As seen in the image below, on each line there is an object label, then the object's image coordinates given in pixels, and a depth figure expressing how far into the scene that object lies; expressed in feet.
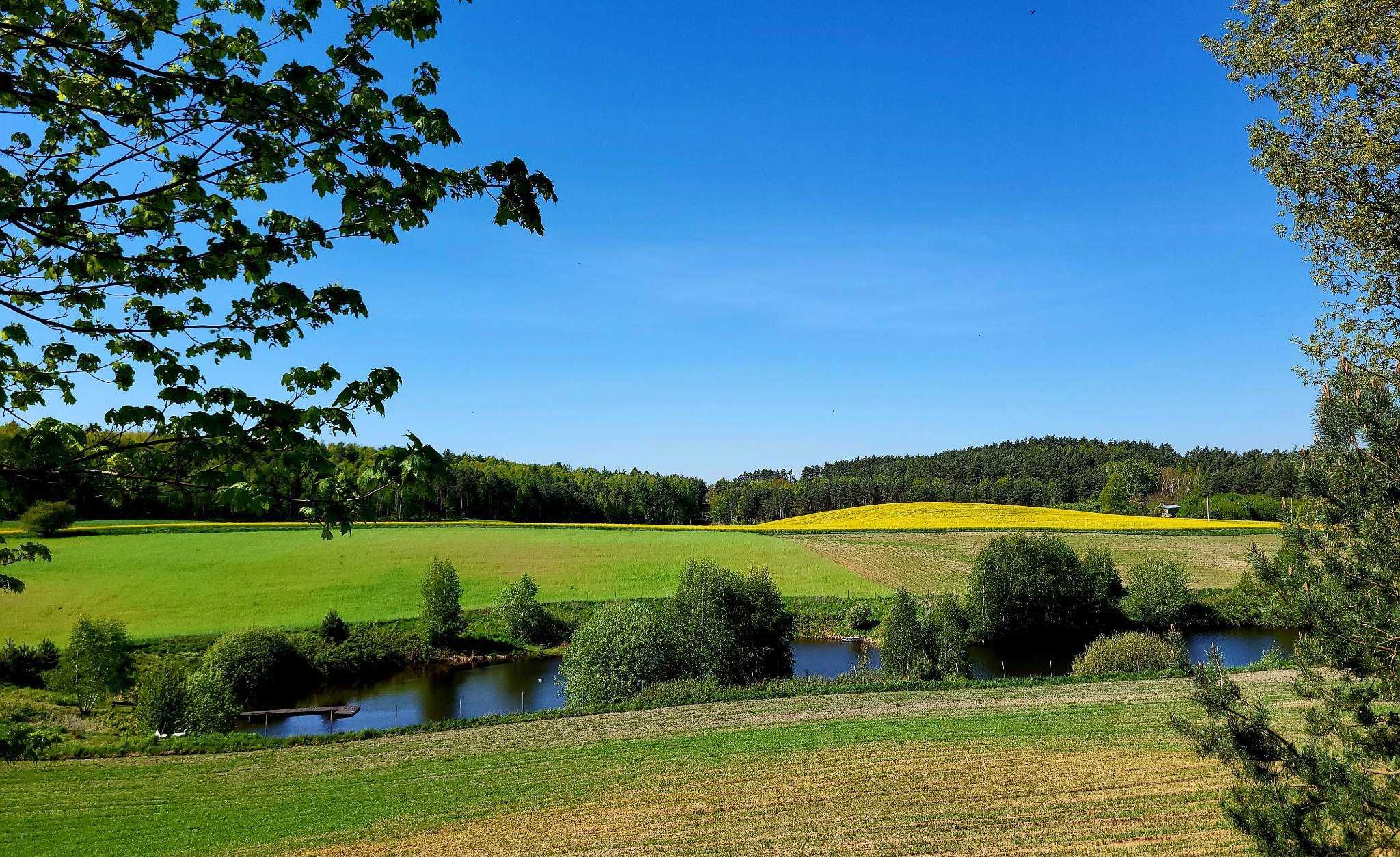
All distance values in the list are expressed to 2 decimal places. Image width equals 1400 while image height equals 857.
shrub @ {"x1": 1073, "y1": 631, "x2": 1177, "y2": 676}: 111.34
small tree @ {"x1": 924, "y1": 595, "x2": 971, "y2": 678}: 115.34
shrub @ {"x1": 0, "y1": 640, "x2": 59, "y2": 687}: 114.93
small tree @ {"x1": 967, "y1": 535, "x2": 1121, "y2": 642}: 156.25
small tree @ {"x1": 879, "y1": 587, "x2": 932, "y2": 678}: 112.57
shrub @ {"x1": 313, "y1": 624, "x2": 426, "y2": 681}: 135.64
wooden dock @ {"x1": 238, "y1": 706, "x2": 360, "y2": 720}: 111.65
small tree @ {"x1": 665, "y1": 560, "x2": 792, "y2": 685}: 116.06
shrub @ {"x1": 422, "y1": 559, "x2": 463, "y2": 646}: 148.87
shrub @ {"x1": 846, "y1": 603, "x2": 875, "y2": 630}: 164.55
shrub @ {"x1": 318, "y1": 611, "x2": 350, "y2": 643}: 142.31
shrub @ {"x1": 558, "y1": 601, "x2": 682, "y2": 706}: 107.86
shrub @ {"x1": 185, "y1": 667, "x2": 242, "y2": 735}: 91.56
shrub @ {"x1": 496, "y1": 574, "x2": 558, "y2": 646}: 157.79
